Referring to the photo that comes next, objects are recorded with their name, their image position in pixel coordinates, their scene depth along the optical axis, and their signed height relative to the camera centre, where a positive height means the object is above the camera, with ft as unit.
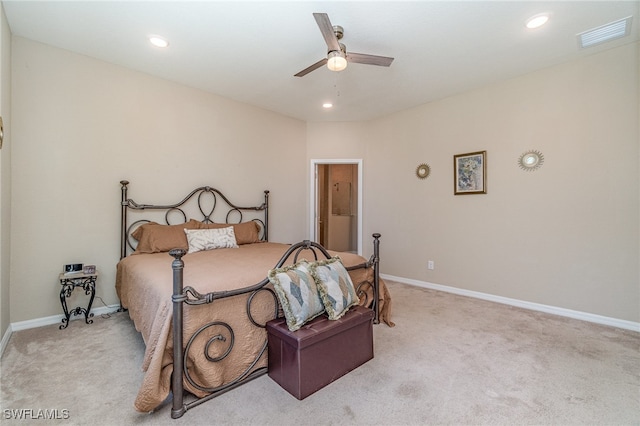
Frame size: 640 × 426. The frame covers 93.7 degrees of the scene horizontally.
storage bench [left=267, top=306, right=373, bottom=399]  5.89 -2.87
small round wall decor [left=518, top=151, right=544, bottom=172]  11.05 +2.07
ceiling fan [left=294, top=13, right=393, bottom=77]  6.59 +4.19
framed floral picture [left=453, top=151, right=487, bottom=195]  12.53 +1.84
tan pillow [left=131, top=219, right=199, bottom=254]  10.52 -0.81
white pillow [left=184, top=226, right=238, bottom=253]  11.00 -0.90
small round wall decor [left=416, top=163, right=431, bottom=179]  14.46 +2.18
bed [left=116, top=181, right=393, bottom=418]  5.38 -1.98
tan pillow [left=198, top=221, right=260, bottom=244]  12.53 -0.65
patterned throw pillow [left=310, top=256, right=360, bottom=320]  6.72 -1.68
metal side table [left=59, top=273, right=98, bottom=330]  9.18 -2.29
